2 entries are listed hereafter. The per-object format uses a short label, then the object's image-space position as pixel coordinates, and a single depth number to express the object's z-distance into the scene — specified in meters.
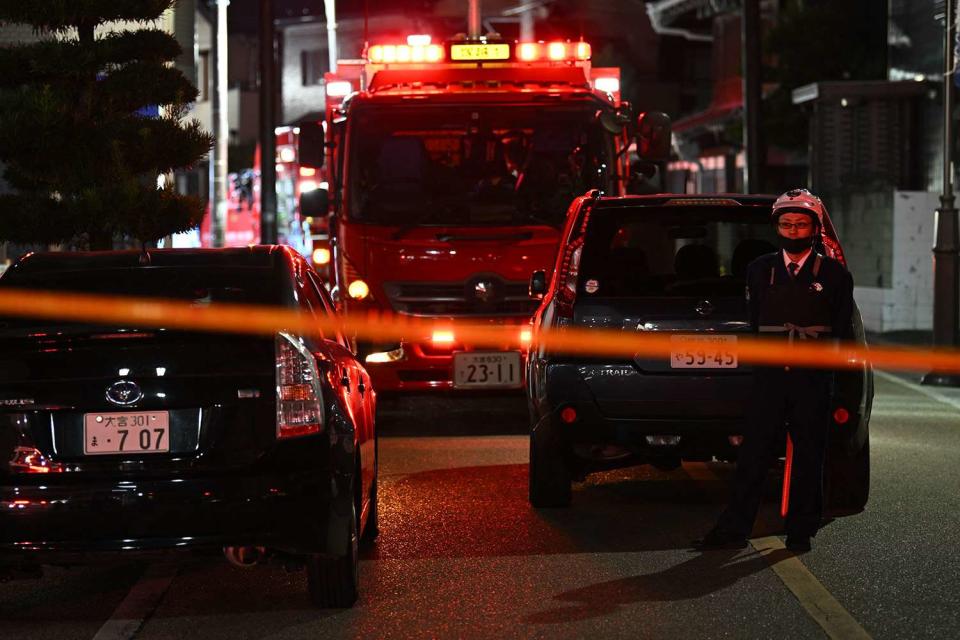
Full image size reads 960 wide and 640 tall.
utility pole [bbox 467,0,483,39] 19.00
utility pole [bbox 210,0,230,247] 33.97
